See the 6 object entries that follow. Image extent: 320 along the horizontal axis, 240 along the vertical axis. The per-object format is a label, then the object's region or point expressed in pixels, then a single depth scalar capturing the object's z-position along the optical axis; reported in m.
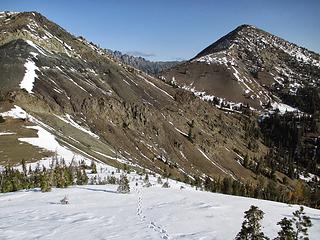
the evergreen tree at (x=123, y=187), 41.56
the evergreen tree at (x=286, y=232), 17.61
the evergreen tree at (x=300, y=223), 20.98
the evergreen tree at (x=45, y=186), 41.97
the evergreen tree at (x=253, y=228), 17.58
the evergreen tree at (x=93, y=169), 66.52
